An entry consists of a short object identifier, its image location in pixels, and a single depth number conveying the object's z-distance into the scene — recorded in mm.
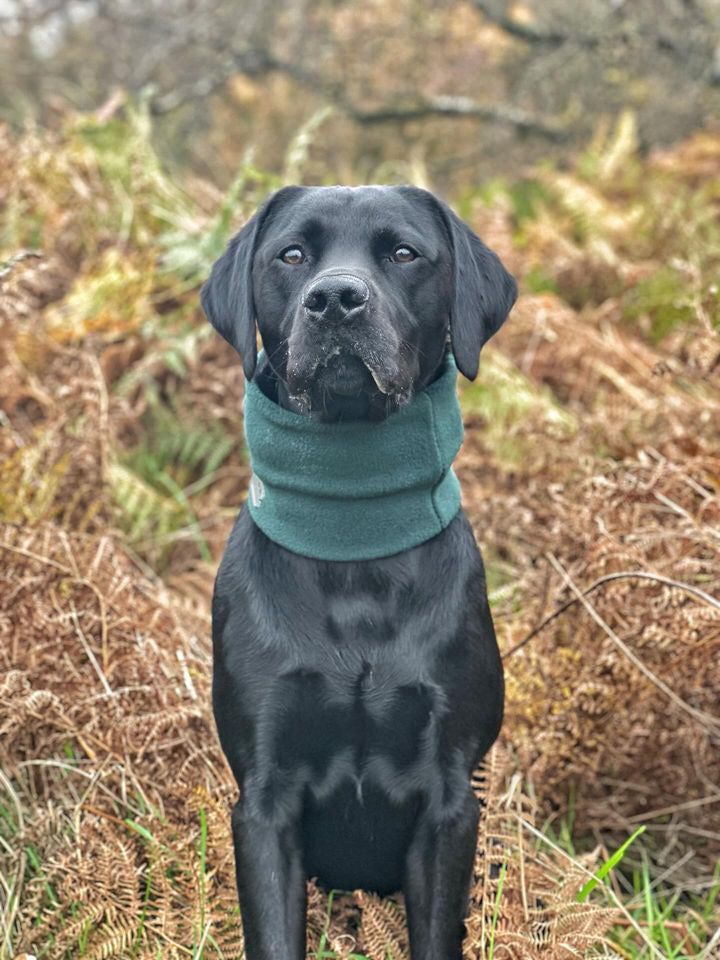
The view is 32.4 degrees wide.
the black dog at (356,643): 2457
